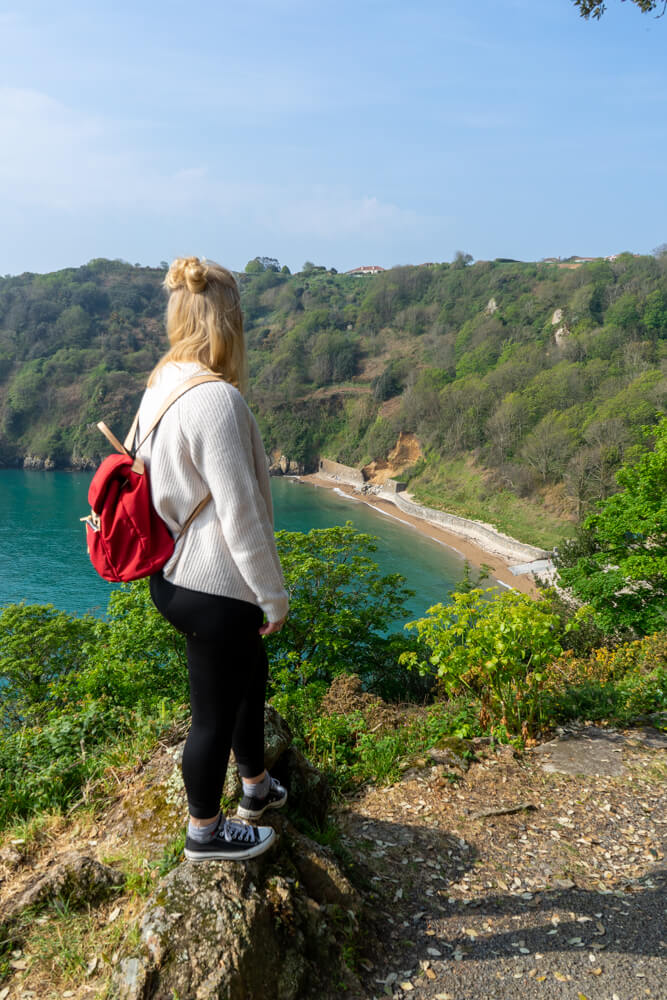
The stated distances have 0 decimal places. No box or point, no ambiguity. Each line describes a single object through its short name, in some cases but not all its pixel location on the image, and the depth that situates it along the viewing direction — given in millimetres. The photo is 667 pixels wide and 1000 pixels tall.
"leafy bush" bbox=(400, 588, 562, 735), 3807
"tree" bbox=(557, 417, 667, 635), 14070
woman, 1739
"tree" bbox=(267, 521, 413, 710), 13086
